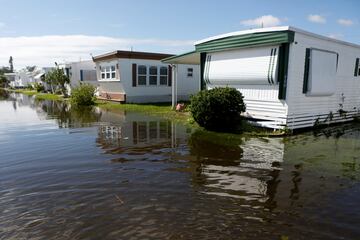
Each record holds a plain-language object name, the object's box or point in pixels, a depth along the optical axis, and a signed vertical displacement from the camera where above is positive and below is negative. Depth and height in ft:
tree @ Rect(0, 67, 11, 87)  238.11 -2.28
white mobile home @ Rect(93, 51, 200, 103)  74.74 +0.93
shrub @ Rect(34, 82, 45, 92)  150.61 -4.33
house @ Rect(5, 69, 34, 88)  216.90 -0.36
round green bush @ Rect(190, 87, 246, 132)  36.01 -3.14
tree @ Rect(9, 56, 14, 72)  431.35 +20.40
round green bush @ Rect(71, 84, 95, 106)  75.72 -4.07
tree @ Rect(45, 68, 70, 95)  106.93 +0.44
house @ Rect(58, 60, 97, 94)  104.01 +2.95
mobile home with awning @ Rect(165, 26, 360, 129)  35.29 +1.45
